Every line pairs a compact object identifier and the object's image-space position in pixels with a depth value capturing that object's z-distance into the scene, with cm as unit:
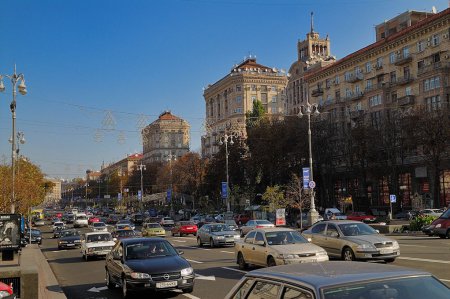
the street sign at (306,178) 3785
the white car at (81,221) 7525
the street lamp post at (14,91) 2973
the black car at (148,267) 1242
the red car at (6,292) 976
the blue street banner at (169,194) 9132
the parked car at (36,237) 4436
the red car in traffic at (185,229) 4819
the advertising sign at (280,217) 4041
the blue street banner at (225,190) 6712
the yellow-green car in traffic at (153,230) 4362
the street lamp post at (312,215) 3631
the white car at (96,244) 2522
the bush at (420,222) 3450
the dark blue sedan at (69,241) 3656
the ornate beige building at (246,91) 12088
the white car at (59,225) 5794
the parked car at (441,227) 2842
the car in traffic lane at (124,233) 3326
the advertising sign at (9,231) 2062
